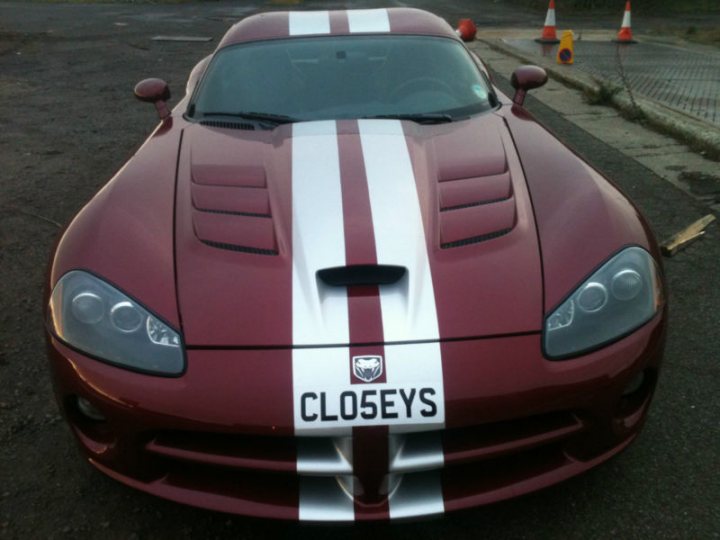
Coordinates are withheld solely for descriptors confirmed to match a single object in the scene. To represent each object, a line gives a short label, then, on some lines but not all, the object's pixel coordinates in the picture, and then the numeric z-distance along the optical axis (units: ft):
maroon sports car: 6.24
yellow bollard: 32.42
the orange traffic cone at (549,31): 41.57
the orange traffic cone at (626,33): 41.65
